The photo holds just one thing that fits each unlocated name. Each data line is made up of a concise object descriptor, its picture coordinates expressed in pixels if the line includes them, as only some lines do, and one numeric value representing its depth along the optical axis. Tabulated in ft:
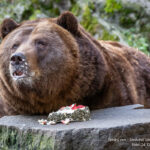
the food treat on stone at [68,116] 26.14
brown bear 28.60
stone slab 21.48
